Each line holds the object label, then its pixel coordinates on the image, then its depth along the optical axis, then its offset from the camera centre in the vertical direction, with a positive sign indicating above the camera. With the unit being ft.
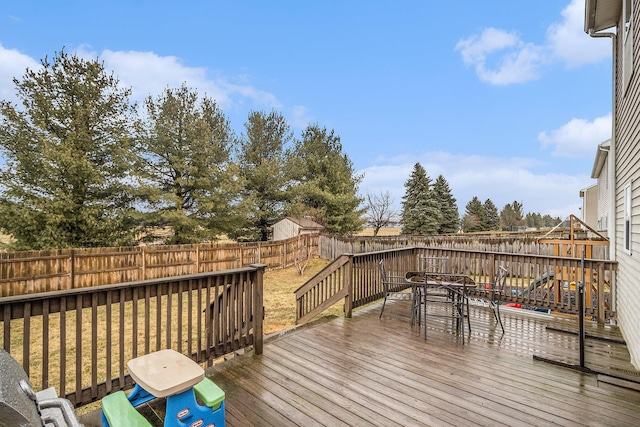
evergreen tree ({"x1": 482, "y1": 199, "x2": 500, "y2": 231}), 119.34 -0.30
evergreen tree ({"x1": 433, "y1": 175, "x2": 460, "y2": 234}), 91.62 +2.47
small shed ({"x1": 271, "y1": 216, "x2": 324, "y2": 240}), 57.72 -2.41
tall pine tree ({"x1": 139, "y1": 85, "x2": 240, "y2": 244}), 40.47 +5.84
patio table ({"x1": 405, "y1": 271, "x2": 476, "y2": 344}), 13.19 -3.13
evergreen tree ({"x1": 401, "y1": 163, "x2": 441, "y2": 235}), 85.08 +2.30
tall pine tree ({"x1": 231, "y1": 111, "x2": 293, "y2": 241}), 54.85 +8.02
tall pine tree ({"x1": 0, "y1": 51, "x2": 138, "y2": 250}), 31.53 +5.92
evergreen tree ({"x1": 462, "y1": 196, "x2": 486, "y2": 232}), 116.78 -0.32
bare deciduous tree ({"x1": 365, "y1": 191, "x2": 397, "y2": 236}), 99.19 +2.28
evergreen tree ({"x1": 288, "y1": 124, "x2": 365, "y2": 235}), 63.16 +6.17
